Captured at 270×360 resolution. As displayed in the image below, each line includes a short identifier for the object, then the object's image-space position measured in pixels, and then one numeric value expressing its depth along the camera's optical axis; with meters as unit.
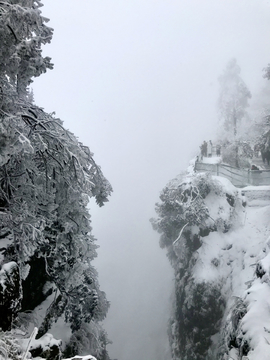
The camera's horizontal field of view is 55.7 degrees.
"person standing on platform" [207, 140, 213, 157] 30.28
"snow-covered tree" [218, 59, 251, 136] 29.25
